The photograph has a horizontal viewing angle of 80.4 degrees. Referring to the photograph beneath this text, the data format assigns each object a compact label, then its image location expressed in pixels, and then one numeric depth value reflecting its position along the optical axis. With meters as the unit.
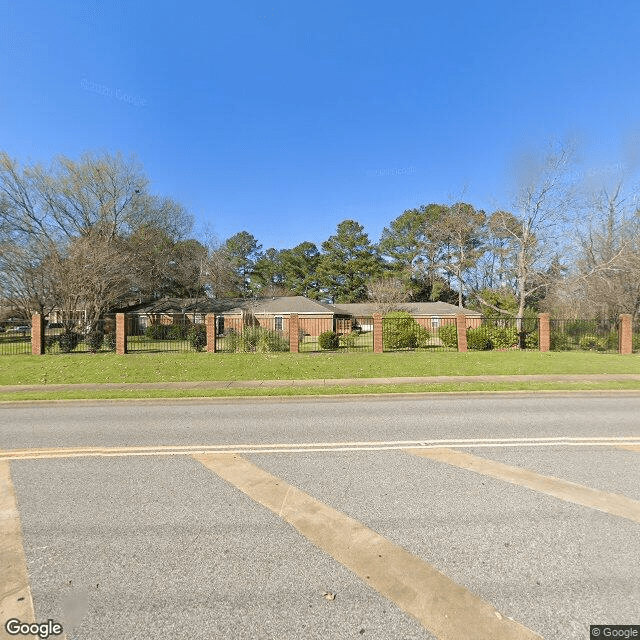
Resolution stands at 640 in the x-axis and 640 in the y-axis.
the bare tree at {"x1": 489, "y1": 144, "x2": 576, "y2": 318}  24.75
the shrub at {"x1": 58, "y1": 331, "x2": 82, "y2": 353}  19.55
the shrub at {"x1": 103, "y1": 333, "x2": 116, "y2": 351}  20.25
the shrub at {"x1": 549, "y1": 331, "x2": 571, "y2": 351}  20.89
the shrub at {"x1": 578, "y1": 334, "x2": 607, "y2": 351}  20.61
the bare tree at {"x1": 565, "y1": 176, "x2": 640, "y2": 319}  24.33
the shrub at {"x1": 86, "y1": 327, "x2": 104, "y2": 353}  19.91
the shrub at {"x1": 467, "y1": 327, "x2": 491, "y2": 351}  20.56
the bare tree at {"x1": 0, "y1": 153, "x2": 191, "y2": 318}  26.28
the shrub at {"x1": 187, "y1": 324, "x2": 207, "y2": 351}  19.81
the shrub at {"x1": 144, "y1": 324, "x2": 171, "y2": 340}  22.70
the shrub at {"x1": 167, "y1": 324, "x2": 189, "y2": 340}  22.27
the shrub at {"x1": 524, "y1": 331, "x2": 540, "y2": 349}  21.31
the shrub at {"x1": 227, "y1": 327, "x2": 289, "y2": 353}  19.11
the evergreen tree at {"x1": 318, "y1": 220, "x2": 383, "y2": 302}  60.81
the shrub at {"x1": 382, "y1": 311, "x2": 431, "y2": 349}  20.97
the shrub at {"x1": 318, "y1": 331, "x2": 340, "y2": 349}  20.64
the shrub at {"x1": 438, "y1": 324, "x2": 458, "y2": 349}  21.44
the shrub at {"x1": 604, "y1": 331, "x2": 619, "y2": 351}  20.58
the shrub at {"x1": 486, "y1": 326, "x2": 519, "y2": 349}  20.91
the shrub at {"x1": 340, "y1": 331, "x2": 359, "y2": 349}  21.89
